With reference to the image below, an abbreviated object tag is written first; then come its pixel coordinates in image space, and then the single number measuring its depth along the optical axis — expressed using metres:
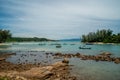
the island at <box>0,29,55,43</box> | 92.52
